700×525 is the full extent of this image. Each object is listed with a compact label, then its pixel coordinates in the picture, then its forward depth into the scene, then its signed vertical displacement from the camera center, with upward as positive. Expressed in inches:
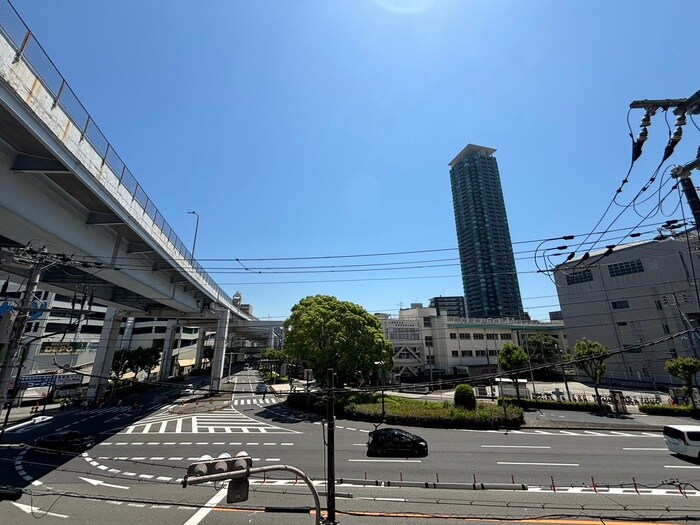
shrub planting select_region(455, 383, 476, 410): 1107.3 -127.3
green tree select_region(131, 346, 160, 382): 2116.6 +20.9
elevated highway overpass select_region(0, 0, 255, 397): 402.0 +300.0
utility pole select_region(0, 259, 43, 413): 526.6 +44.0
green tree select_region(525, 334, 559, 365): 2352.4 +82.3
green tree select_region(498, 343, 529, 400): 1430.9 +9.6
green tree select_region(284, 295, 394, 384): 1266.0 +74.9
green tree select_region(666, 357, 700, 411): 1091.9 -29.2
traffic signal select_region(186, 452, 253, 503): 236.4 -83.5
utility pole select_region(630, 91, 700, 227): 299.1 +224.0
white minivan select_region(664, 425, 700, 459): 652.7 -167.8
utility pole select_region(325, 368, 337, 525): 326.8 -106.0
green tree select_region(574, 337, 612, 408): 1259.2 +27.3
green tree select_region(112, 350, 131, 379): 2069.4 -11.4
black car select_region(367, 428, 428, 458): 739.4 -195.7
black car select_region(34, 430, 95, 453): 802.2 -202.2
